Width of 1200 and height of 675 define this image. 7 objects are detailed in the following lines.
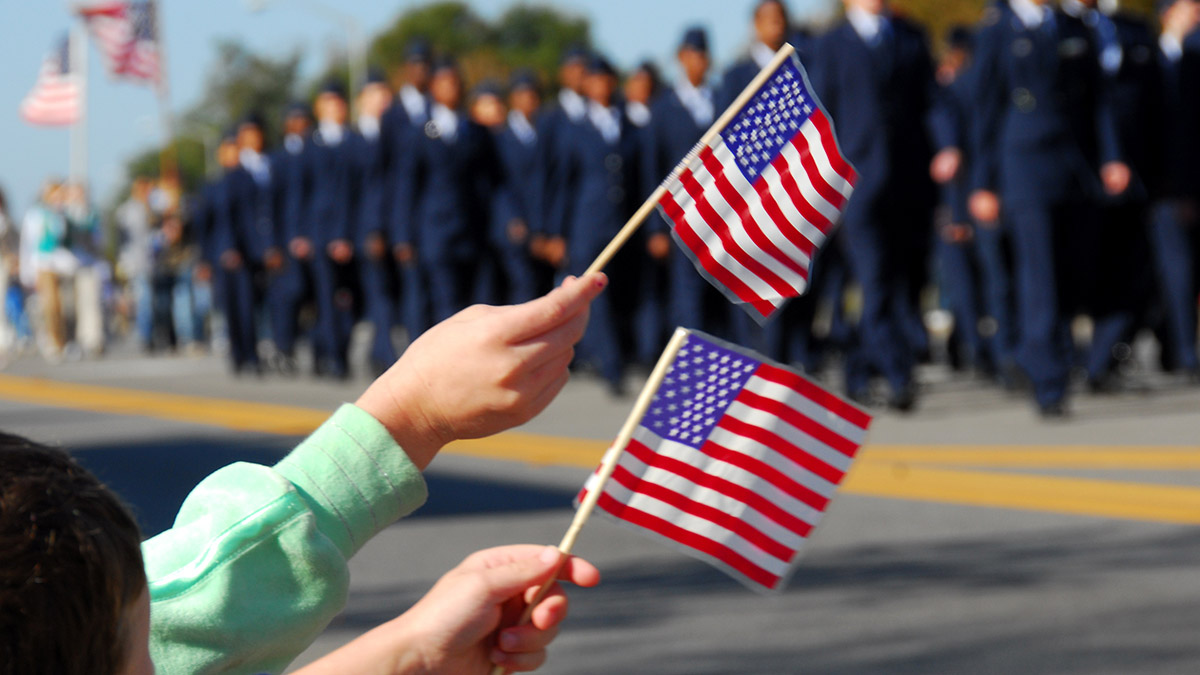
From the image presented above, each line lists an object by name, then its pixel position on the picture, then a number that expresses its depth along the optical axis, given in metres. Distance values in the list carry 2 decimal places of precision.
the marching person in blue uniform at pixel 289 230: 14.98
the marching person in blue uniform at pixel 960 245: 11.46
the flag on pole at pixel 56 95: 30.69
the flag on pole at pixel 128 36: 32.81
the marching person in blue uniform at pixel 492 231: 13.61
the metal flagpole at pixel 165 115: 21.81
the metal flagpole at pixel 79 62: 31.59
